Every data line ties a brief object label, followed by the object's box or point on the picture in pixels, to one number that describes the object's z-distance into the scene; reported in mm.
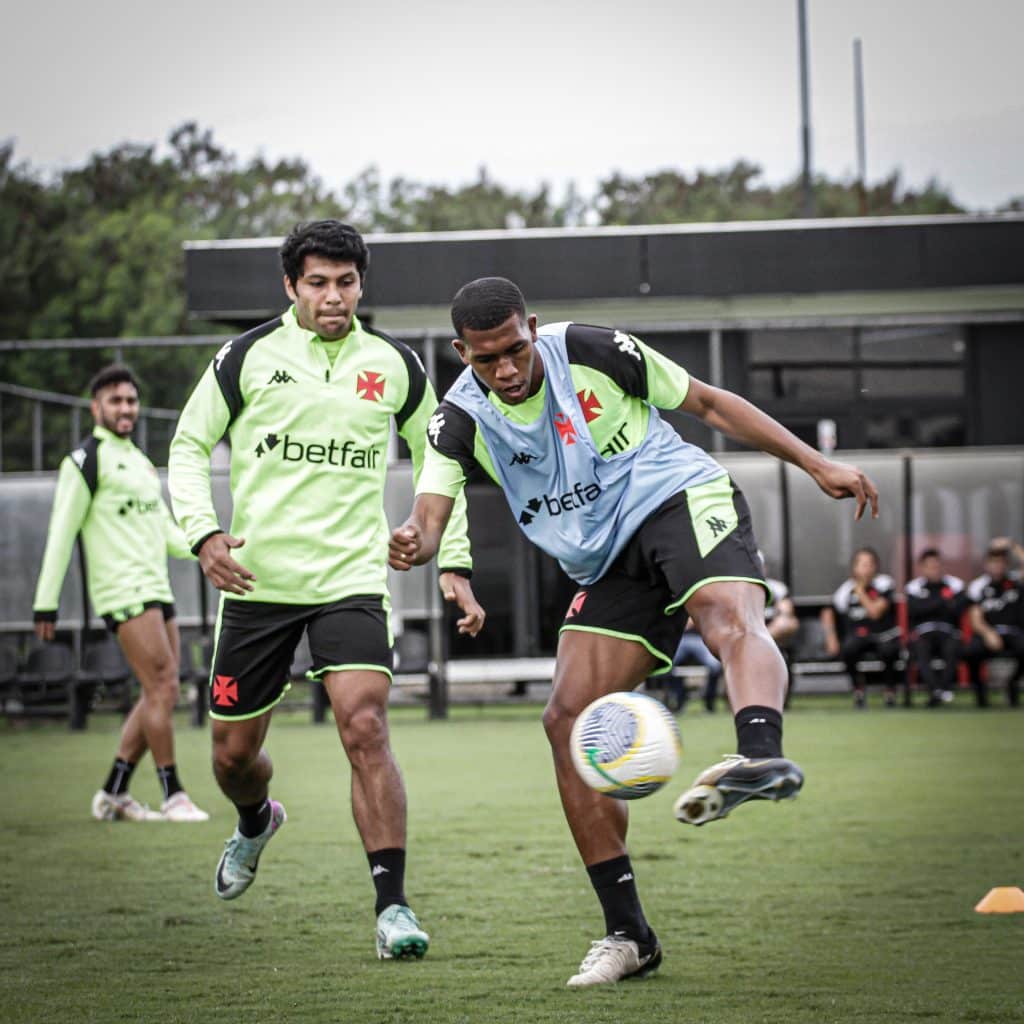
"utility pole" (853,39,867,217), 62812
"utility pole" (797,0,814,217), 38969
